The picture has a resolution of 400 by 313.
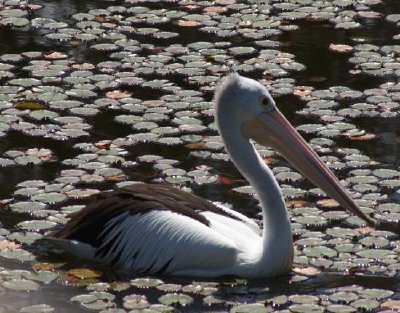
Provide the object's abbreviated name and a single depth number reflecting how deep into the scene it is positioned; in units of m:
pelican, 14.65
